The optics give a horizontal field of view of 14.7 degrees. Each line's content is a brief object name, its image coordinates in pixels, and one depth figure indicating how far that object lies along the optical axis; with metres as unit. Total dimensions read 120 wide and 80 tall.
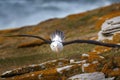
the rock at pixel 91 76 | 17.59
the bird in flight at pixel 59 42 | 12.26
